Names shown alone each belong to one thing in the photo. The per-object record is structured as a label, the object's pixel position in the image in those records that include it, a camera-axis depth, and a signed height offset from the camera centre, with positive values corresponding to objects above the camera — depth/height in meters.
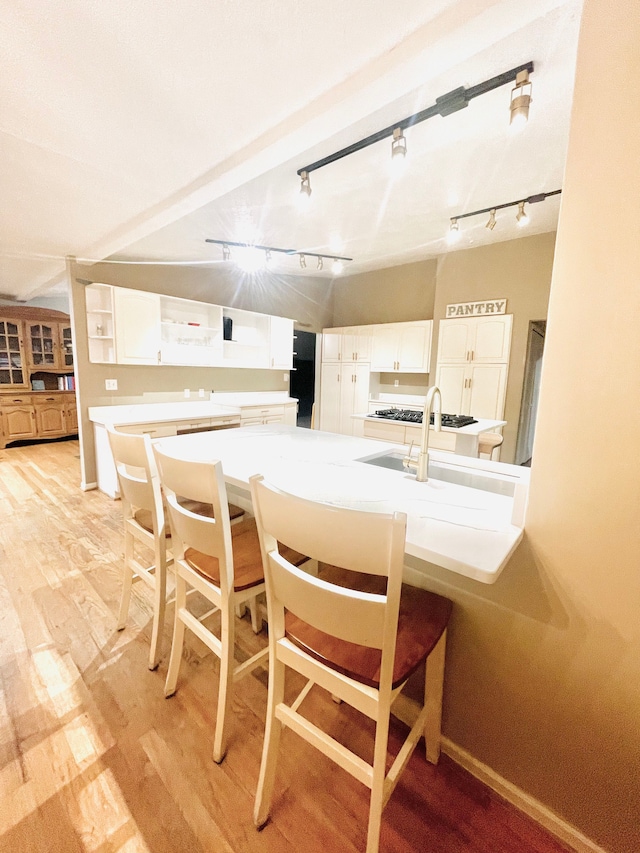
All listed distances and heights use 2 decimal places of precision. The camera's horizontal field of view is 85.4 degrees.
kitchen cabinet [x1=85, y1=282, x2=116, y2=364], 3.58 +0.48
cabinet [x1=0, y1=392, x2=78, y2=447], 5.57 -0.80
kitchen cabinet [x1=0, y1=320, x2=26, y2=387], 5.57 +0.19
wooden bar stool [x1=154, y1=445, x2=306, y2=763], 1.15 -0.75
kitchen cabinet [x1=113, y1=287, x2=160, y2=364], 3.60 +0.48
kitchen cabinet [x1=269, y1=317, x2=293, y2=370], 5.16 +0.49
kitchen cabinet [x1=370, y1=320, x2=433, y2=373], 5.00 +0.47
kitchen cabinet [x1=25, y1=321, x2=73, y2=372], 5.82 +0.40
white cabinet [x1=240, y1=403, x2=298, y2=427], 4.63 -0.55
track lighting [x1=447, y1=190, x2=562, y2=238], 2.79 +1.48
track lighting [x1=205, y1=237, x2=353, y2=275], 3.70 +1.41
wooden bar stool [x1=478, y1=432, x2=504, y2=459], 3.54 -0.61
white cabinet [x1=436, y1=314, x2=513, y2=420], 4.38 +0.22
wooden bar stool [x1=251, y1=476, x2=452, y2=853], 0.76 -0.74
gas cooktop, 3.63 -0.43
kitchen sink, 1.51 -0.44
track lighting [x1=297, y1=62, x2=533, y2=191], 1.37 +1.24
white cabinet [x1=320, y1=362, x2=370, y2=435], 5.66 -0.29
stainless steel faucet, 1.38 -0.28
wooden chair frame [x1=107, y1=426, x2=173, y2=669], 1.48 -0.64
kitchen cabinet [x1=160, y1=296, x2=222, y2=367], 4.19 +0.51
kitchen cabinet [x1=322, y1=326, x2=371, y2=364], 5.55 +0.55
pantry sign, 4.39 +0.94
